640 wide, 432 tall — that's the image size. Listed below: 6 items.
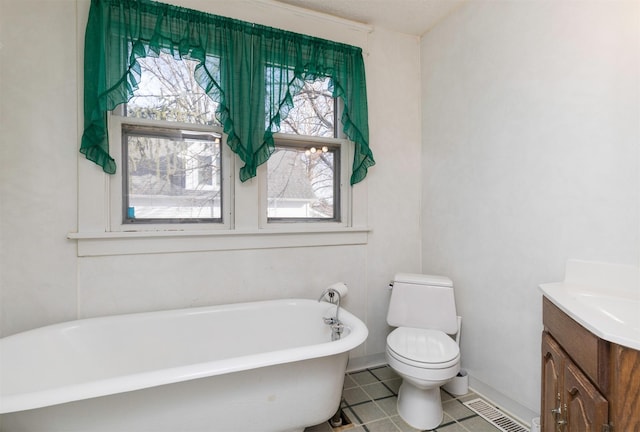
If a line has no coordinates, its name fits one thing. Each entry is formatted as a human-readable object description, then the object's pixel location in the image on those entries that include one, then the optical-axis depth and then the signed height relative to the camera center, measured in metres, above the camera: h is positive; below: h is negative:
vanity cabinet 0.78 -0.48
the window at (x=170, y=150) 1.92 +0.40
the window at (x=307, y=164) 2.27 +0.36
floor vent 1.72 -1.16
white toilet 1.65 -0.75
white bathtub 1.13 -0.70
